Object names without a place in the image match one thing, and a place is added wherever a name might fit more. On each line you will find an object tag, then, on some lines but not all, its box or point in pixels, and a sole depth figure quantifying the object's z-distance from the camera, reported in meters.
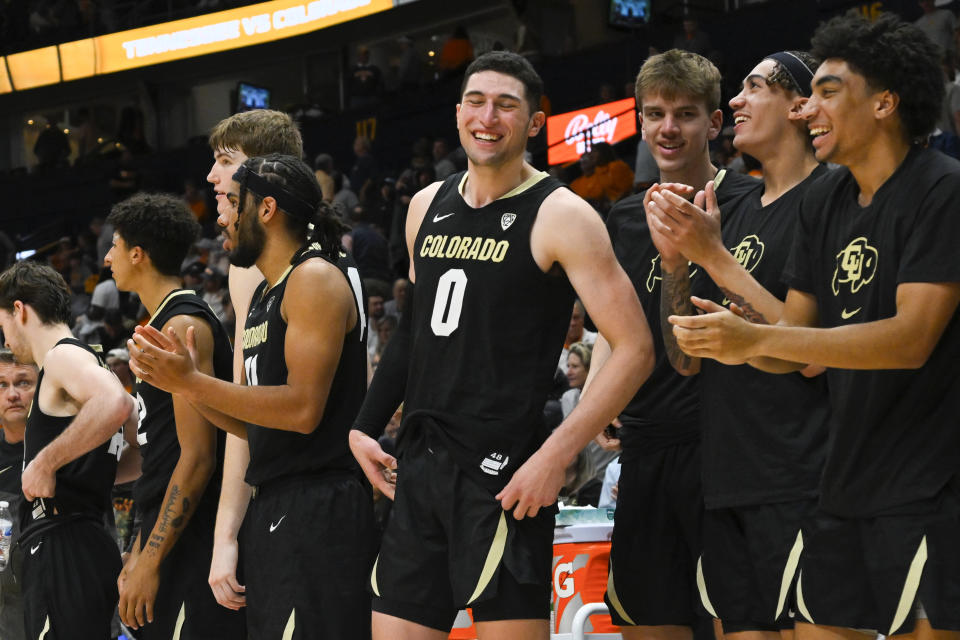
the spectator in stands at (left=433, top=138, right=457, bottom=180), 15.20
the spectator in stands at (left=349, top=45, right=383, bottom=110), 20.62
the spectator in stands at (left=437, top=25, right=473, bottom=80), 19.22
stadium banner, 21.36
